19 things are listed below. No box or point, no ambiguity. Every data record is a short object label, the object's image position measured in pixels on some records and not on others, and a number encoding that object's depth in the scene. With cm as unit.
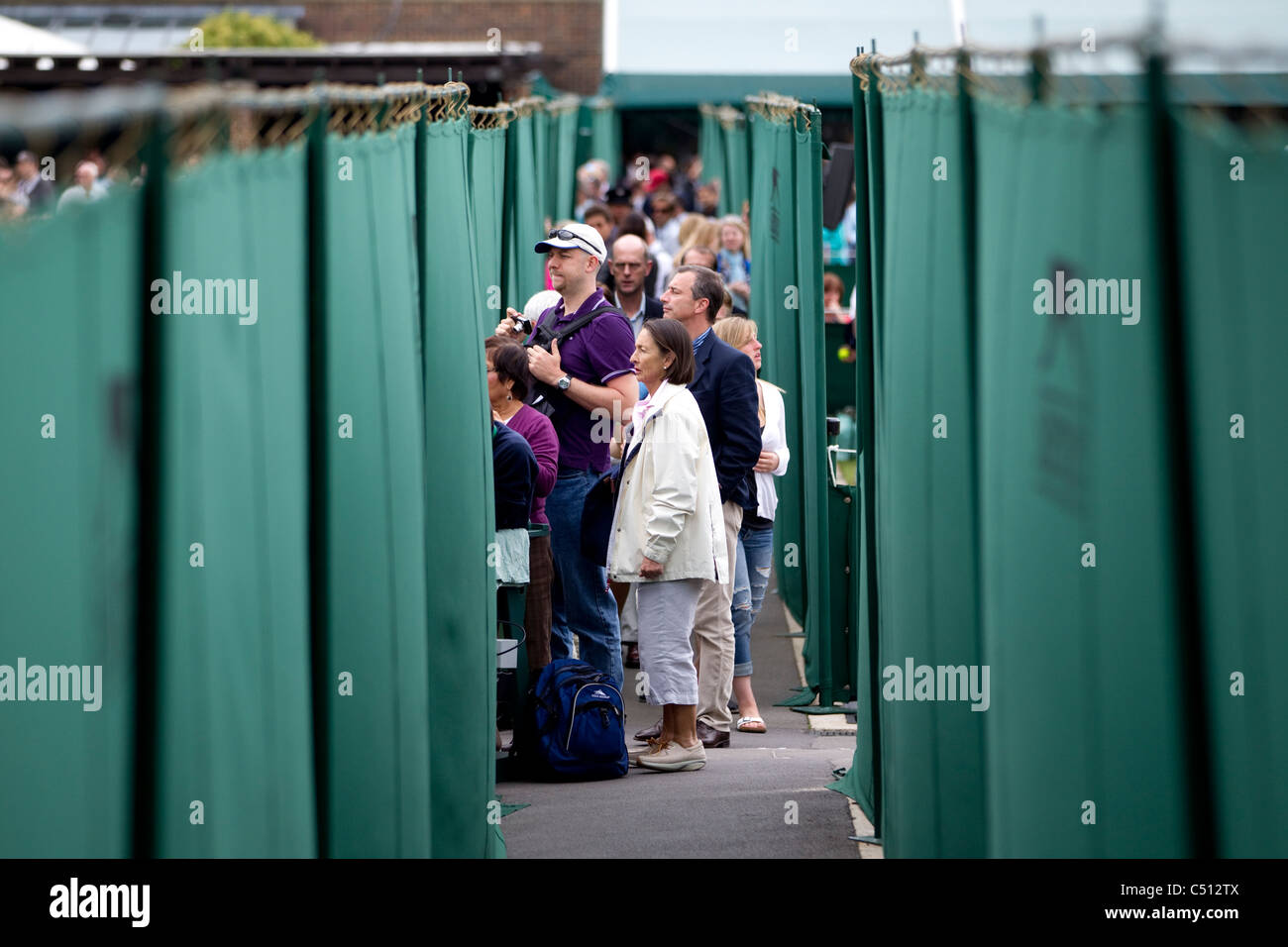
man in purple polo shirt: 1223
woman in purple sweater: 1173
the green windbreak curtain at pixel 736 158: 2827
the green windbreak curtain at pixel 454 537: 798
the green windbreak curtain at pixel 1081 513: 466
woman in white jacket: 1090
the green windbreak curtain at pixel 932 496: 718
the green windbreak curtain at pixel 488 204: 1265
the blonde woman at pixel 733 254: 2189
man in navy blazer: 1213
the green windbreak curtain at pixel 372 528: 635
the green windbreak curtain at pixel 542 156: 2158
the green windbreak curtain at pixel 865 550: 958
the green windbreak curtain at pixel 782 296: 1498
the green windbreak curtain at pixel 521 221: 1683
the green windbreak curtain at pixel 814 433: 1368
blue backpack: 1101
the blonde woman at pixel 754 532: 1292
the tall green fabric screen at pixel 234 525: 455
